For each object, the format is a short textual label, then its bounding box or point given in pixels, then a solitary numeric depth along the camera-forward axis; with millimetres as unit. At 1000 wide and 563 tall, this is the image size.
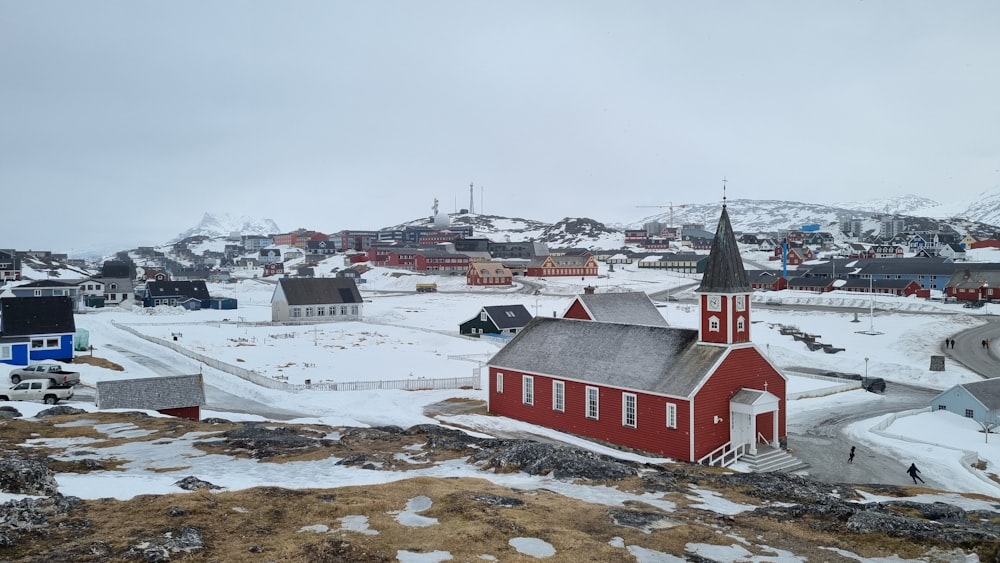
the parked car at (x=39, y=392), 36750
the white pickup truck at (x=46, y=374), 39906
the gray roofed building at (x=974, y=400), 40000
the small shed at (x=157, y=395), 33875
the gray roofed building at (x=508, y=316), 72875
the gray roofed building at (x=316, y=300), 86938
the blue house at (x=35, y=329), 49094
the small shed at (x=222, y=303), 105550
